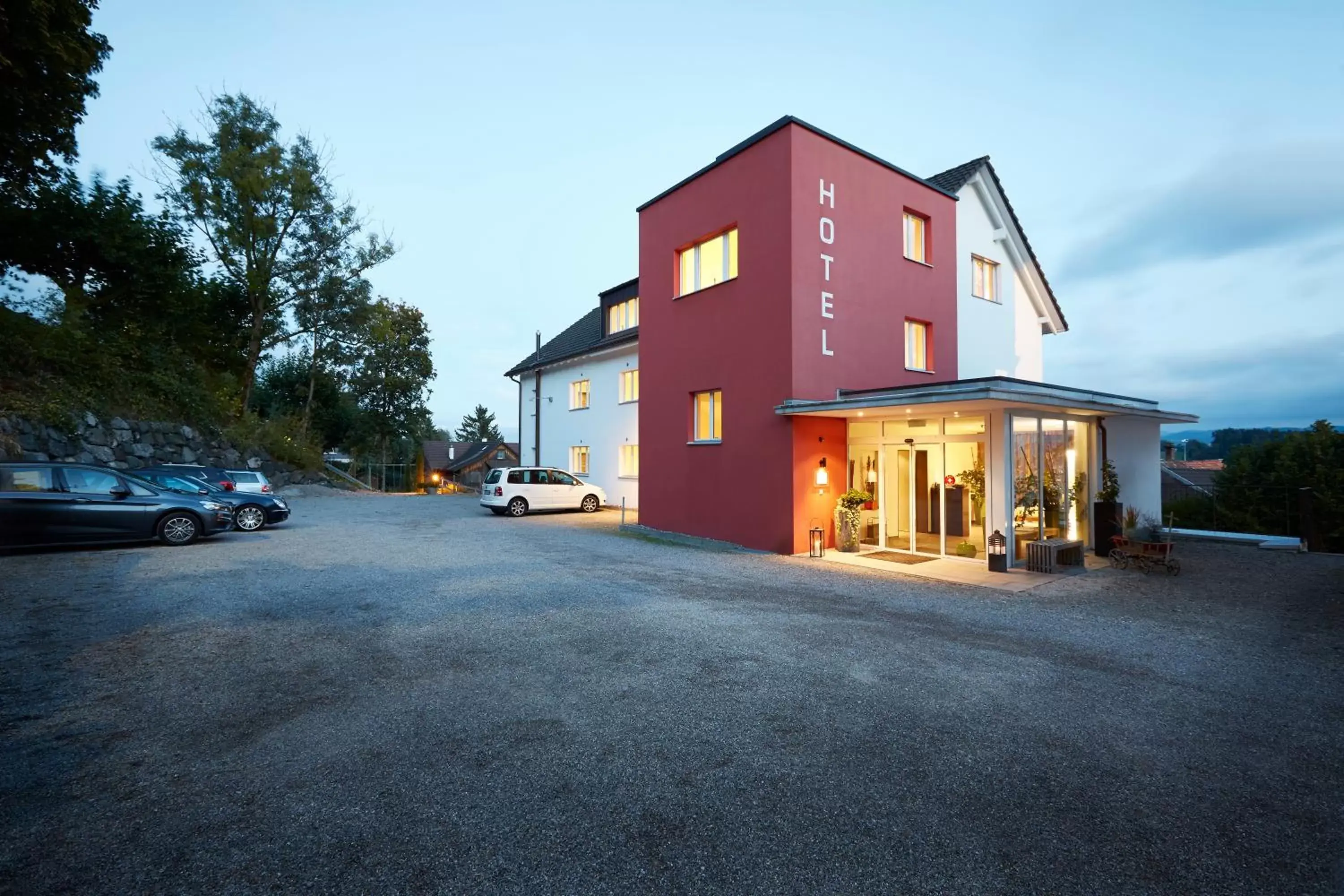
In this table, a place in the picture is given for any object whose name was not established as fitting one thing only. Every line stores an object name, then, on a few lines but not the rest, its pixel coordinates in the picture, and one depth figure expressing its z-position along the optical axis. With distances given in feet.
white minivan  62.85
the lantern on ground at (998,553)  33.01
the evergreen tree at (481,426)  277.03
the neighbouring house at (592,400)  69.87
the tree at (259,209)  82.53
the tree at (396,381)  129.18
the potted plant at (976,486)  35.32
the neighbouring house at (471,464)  176.86
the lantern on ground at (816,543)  37.65
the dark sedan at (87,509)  32.17
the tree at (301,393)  113.29
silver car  51.47
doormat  36.22
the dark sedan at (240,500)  44.86
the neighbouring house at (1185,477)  95.55
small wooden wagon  32.17
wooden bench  32.89
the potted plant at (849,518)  39.52
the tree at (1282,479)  56.03
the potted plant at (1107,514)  39.75
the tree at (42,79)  35.53
